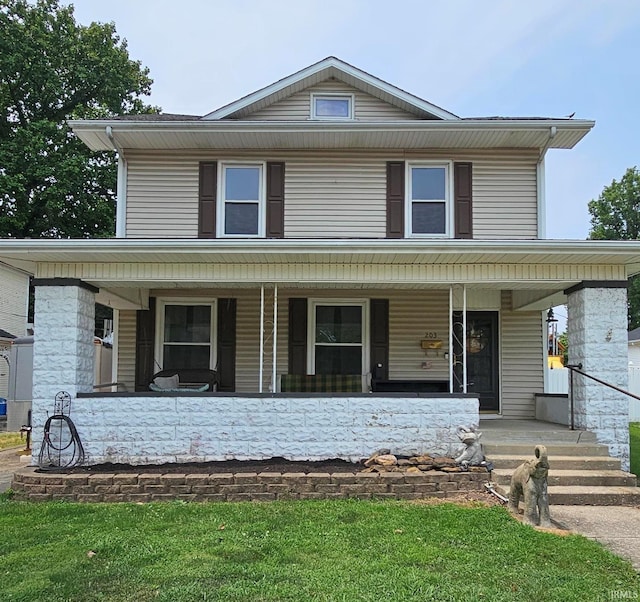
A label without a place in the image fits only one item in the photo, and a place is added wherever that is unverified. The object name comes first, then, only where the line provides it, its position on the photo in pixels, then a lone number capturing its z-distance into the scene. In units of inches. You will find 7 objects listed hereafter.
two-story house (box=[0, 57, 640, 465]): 363.6
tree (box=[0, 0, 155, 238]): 831.7
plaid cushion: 360.8
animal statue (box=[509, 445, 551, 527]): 206.2
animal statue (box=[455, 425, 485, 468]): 267.3
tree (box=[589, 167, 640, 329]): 1389.0
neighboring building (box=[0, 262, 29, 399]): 754.2
